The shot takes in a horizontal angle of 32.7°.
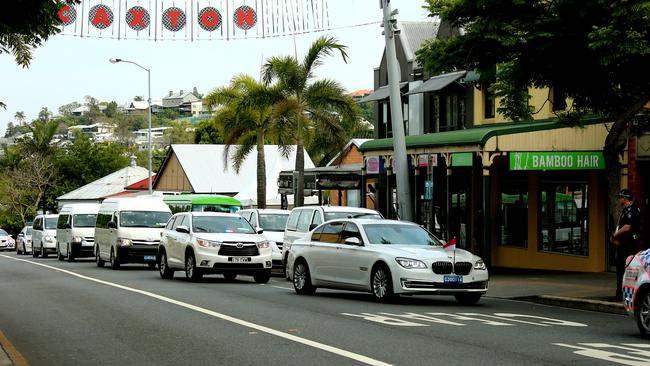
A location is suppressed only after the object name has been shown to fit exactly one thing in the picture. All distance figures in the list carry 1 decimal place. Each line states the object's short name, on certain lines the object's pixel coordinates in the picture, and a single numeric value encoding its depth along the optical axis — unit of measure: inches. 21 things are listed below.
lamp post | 2213.7
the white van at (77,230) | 1619.1
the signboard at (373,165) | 1321.4
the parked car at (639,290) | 555.2
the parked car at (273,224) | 1234.0
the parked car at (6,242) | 2645.2
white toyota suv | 1035.3
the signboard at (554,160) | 1061.1
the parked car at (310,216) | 1079.0
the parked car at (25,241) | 2140.7
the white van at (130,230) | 1321.4
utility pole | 1075.9
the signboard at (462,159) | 1092.5
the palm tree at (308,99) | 1685.5
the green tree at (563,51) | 709.9
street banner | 850.8
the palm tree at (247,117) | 1738.4
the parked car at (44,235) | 1875.0
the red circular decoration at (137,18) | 855.7
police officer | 708.7
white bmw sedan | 745.0
